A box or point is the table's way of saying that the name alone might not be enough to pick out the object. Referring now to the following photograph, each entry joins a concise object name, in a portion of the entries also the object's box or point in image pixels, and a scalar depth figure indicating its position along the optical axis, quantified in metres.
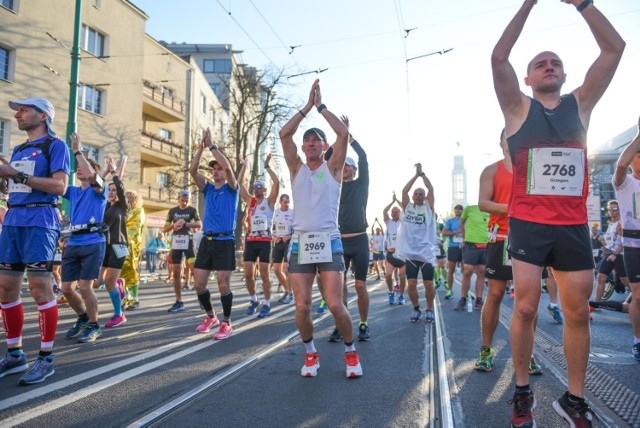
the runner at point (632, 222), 4.77
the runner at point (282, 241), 9.48
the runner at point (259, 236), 7.67
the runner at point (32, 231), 3.89
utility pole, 12.73
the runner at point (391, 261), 9.65
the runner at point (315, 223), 4.11
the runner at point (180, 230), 8.26
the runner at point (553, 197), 2.76
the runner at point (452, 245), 11.05
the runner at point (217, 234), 5.94
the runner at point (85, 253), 5.45
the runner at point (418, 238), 7.38
